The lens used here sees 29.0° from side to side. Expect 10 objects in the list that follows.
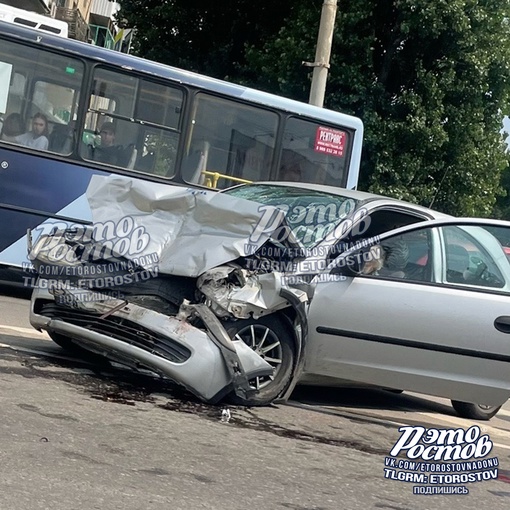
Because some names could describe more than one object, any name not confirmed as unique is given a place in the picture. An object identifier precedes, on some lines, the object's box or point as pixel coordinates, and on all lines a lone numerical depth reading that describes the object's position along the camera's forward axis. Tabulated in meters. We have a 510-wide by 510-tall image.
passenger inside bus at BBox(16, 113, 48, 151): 10.73
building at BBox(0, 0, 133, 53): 24.85
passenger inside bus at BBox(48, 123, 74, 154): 10.86
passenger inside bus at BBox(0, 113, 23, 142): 10.65
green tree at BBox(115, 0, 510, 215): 18.47
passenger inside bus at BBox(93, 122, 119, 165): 11.04
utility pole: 15.09
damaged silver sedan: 6.07
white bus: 11.80
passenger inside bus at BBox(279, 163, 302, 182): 12.09
